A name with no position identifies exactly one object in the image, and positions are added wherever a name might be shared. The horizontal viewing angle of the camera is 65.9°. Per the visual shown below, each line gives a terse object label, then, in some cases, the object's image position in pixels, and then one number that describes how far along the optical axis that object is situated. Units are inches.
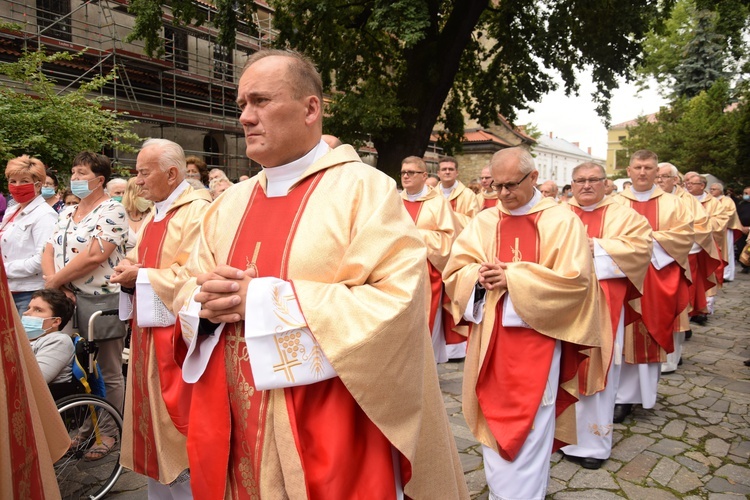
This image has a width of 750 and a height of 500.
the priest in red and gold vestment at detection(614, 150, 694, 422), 211.8
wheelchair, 147.6
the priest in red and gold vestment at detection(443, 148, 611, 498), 136.3
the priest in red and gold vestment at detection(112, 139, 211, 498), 128.6
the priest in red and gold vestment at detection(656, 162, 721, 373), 266.2
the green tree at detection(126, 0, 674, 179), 573.0
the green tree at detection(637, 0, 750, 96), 1258.6
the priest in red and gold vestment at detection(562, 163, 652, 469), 168.6
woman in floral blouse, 158.4
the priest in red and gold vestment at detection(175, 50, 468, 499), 72.7
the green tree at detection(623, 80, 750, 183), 970.7
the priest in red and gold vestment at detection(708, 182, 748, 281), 431.5
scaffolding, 609.9
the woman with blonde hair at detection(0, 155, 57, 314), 185.0
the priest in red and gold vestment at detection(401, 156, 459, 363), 243.8
